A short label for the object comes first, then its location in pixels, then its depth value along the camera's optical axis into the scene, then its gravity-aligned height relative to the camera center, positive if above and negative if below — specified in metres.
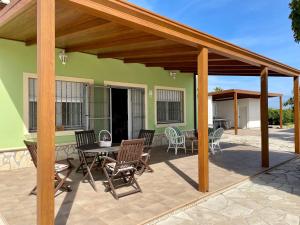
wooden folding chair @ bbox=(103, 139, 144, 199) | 4.58 -0.89
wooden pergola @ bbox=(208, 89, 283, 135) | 16.78 +1.31
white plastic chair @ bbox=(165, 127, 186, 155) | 9.04 -0.81
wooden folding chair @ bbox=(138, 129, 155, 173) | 6.13 -0.69
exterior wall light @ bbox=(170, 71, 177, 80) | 11.31 +1.69
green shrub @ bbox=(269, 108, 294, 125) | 24.66 -0.38
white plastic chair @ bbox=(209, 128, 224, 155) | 8.81 -0.82
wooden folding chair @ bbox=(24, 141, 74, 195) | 4.50 -0.97
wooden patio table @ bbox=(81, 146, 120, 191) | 5.03 -0.73
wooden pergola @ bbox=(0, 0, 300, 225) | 2.83 +1.36
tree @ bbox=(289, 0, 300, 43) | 7.51 +2.76
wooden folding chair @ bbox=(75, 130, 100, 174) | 5.96 -0.68
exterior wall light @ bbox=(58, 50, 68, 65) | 7.45 +1.64
